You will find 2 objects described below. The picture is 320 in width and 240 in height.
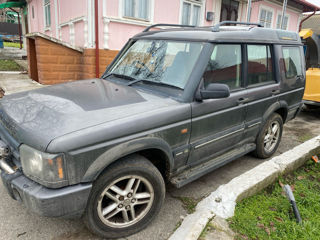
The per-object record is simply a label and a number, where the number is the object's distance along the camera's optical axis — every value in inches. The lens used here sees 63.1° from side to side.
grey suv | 78.8
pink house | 319.9
